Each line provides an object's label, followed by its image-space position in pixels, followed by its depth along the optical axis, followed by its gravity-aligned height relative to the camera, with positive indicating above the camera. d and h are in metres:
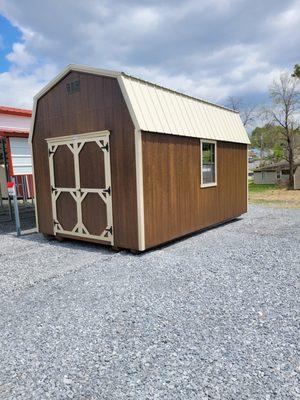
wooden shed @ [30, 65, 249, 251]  5.55 +0.24
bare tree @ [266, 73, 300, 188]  27.75 +4.36
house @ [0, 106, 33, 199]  7.84 +0.60
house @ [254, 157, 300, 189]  34.44 -1.01
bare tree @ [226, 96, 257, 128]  36.51 +5.71
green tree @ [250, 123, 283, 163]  30.82 +3.12
